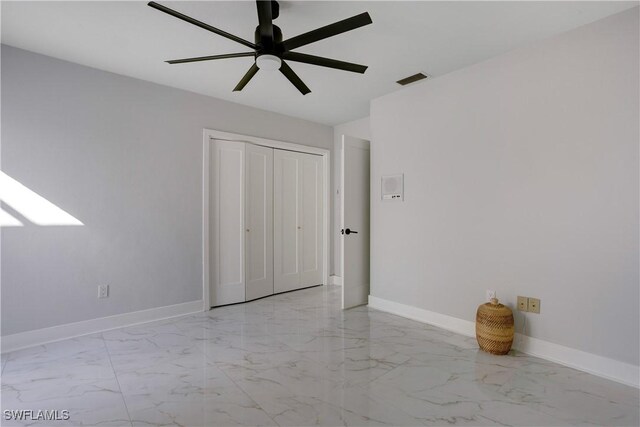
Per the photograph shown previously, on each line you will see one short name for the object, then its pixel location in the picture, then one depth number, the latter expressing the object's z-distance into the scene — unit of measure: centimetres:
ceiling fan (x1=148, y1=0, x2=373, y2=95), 161
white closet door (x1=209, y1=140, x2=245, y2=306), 364
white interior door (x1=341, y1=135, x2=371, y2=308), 359
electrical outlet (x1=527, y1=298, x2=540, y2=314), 243
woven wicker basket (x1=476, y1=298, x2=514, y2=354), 238
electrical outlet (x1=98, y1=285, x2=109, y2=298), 289
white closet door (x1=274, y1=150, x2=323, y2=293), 428
